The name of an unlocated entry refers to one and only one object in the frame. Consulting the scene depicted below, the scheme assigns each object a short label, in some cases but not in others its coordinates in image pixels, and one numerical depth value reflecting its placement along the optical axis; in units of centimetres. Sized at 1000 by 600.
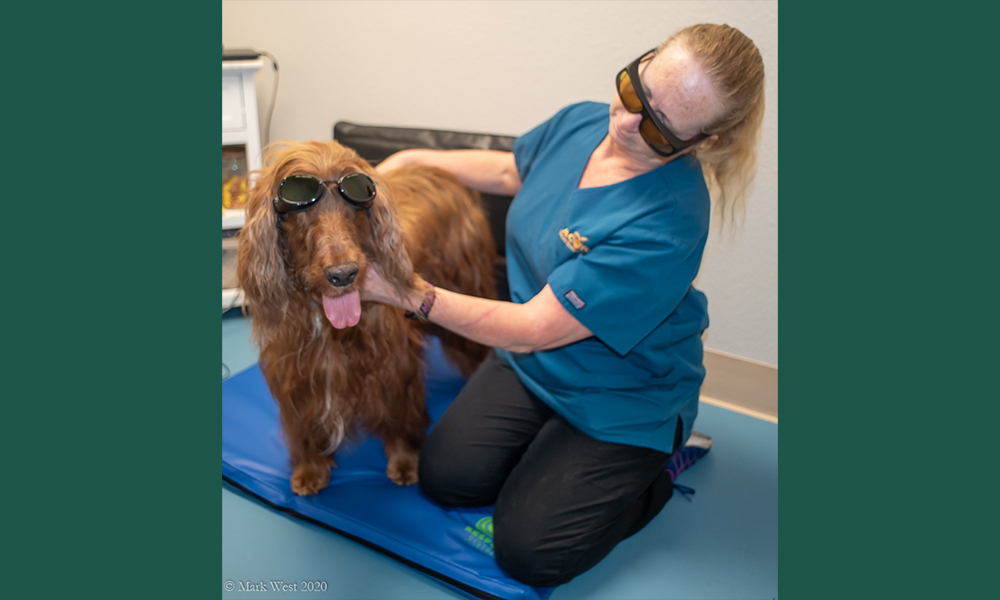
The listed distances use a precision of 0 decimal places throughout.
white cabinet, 363
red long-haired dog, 176
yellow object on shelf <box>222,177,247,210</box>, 388
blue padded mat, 206
